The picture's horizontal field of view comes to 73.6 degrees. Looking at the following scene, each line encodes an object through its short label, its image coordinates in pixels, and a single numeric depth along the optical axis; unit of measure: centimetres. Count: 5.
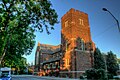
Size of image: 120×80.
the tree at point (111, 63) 2424
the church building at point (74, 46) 2097
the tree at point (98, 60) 2349
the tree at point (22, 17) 615
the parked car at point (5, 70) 1827
